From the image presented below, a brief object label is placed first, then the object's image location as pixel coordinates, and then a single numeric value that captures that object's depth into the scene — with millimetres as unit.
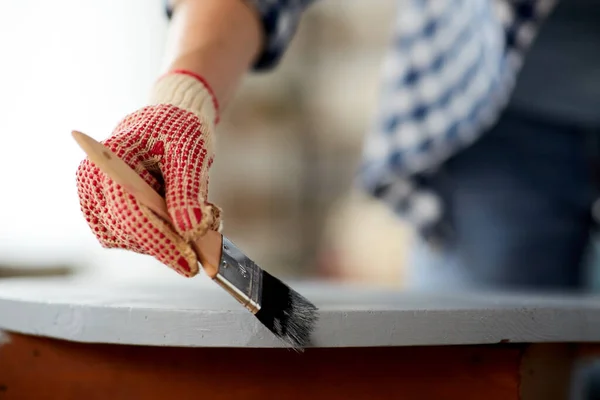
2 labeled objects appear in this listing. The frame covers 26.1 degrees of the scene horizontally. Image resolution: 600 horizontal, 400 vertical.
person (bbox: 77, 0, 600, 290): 1513
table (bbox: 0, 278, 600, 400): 942
